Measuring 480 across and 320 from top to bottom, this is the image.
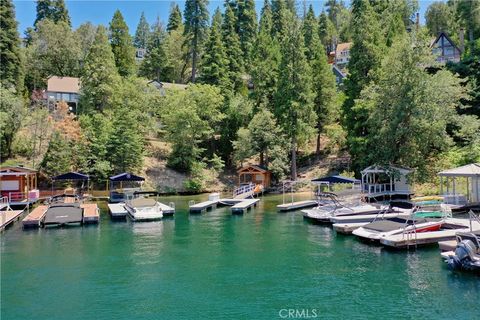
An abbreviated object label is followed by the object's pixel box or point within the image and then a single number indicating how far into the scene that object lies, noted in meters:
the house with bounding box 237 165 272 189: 48.00
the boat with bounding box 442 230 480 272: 15.20
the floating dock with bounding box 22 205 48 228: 26.61
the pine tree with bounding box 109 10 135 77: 67.62
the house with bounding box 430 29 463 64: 61.78
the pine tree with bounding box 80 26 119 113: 54.00
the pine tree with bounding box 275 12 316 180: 48.28
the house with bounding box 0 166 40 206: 36.41
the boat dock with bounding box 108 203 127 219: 30.25
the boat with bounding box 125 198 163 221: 29.25
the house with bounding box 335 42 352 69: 93.06
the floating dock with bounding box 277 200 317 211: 33.03
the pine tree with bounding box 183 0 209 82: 63.56
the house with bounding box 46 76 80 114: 61.55
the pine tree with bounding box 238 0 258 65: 72.19
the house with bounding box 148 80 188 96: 66.34
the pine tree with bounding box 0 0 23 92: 54.28
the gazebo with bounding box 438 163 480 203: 27.94
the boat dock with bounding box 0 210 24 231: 26.78
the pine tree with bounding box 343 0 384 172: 44.00
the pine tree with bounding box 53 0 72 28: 78.50
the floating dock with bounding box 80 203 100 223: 27.83
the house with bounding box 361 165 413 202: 34.88
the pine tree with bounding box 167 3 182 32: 91.62
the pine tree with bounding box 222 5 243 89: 60.66
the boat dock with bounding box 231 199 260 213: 32.69
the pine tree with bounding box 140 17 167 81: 75.69
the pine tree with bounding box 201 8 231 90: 57.50
